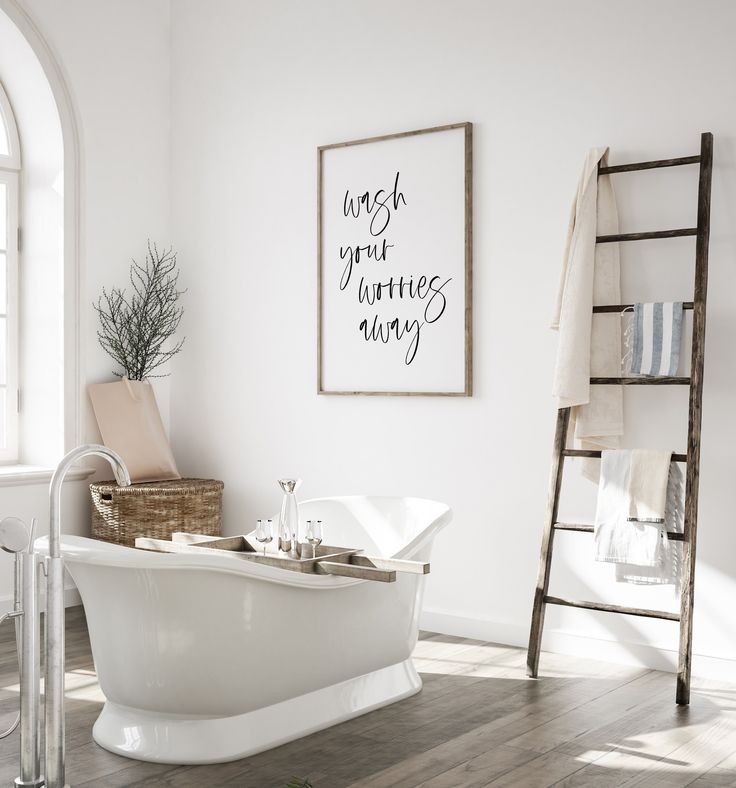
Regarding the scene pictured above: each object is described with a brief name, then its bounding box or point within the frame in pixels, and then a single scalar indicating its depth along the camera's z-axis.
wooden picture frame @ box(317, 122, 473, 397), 4.28
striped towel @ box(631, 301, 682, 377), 3.60
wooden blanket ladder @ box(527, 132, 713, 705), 3.45
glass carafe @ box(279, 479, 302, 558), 3.22
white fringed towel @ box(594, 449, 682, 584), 3.53
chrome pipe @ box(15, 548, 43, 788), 2.37
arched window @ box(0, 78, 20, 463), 4.89
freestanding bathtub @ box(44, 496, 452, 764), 2.79
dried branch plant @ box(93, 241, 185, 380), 4.98
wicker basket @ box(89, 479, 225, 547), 4.56
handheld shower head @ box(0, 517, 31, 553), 2.35
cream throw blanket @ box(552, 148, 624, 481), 3.76
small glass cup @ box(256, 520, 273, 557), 3.28
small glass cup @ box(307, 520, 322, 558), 3.21
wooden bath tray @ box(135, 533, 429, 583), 2.95
